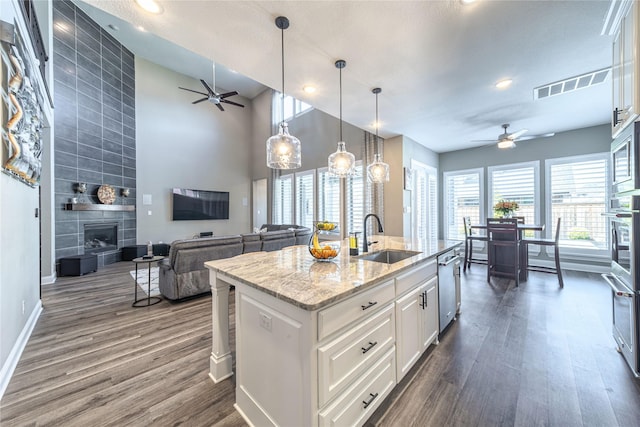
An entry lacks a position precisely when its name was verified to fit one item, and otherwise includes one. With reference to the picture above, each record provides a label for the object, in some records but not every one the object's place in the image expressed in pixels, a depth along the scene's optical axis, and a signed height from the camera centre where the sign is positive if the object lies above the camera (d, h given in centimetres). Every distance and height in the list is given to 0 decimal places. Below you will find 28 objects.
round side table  327 -119
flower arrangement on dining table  457 +6
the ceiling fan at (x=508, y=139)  415 +123
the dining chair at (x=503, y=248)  410 -65
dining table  433 -88
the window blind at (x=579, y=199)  460 +22
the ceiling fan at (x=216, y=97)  546 +262
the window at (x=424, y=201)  555 +25
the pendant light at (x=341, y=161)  305 +63
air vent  282 +155
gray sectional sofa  327 -65
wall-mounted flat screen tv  707 +27
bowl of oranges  196 -32
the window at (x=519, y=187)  526 +54
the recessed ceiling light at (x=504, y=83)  299 +157
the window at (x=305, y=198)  672 +42
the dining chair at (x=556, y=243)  399 -53
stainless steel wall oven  179 -51
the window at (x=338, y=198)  568 +35
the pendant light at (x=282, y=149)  248 +65
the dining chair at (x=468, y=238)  480 -55
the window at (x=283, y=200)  736 +39
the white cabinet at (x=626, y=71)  161 +102
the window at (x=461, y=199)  599 +31
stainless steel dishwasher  240 -78
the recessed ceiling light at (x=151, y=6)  180 +155
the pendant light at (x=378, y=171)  352 +59
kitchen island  117 -69
